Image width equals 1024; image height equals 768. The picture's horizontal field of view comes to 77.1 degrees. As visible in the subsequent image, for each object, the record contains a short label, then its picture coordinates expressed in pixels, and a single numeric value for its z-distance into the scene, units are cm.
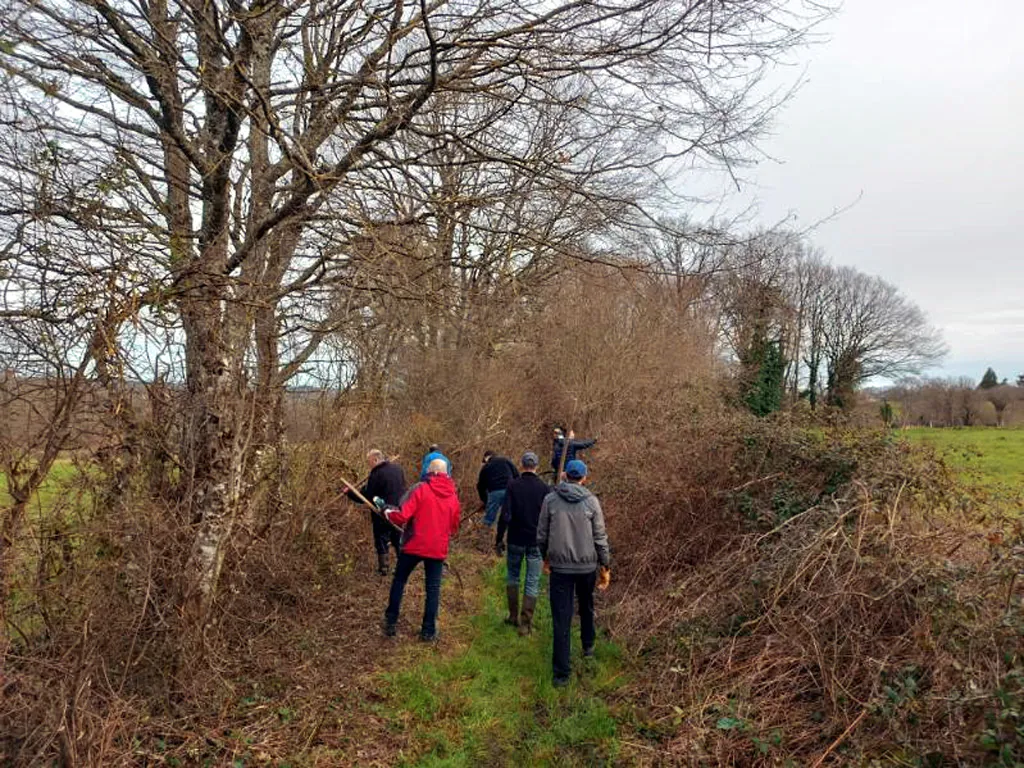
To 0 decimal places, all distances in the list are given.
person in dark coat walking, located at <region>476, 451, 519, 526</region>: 1033
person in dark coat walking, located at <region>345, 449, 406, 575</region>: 845
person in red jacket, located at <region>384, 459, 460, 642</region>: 623
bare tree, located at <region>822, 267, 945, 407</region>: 4972
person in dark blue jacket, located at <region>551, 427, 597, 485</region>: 1247
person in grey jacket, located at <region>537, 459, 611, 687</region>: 557
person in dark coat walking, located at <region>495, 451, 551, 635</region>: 711
